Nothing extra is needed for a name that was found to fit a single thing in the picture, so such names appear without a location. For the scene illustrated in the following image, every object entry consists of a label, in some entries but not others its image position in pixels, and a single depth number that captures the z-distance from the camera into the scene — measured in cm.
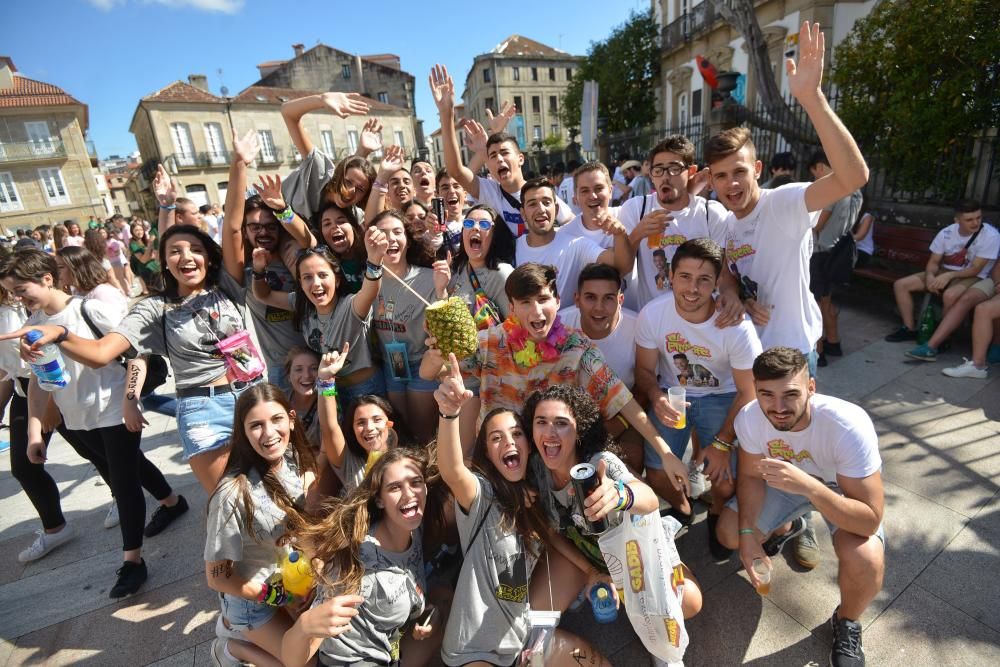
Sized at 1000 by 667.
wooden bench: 560
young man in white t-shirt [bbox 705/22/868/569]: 254
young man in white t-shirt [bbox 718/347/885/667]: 212
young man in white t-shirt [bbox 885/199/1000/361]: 458
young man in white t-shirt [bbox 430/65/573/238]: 394
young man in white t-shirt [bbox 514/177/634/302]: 329
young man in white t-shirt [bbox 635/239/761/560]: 268
